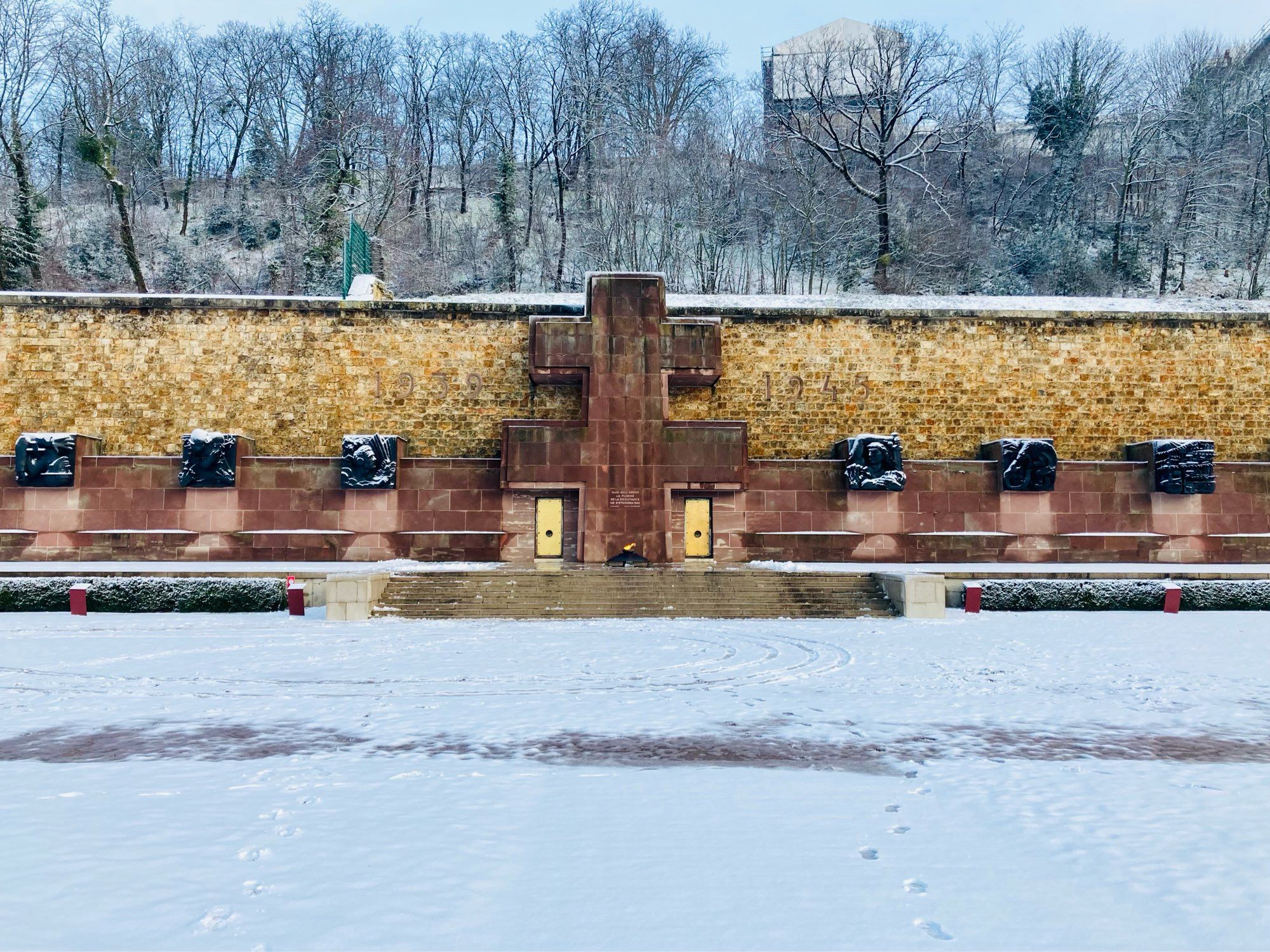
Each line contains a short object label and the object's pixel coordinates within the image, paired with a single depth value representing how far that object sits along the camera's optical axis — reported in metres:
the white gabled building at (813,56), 45.38
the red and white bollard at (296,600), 16.45
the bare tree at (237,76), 51.09
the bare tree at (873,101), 35.53
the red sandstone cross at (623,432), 21.34
